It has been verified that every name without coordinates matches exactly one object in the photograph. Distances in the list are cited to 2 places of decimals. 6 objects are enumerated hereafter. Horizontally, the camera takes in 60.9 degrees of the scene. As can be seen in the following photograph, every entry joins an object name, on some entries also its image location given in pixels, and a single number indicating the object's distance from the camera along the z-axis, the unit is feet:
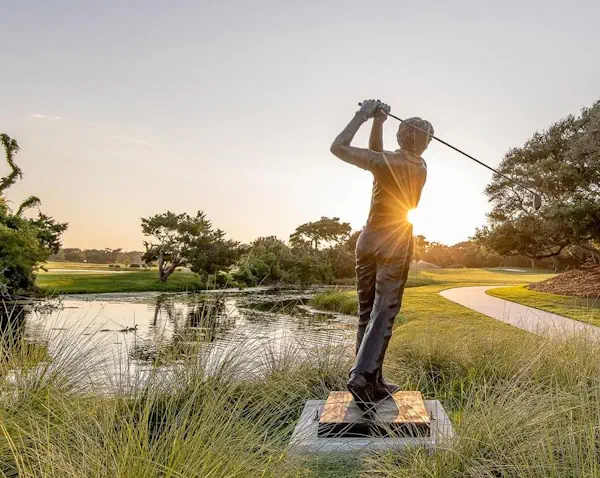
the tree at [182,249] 120.11
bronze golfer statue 13.65
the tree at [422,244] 209.09
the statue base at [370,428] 11.97
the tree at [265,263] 121.60
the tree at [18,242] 72.08
